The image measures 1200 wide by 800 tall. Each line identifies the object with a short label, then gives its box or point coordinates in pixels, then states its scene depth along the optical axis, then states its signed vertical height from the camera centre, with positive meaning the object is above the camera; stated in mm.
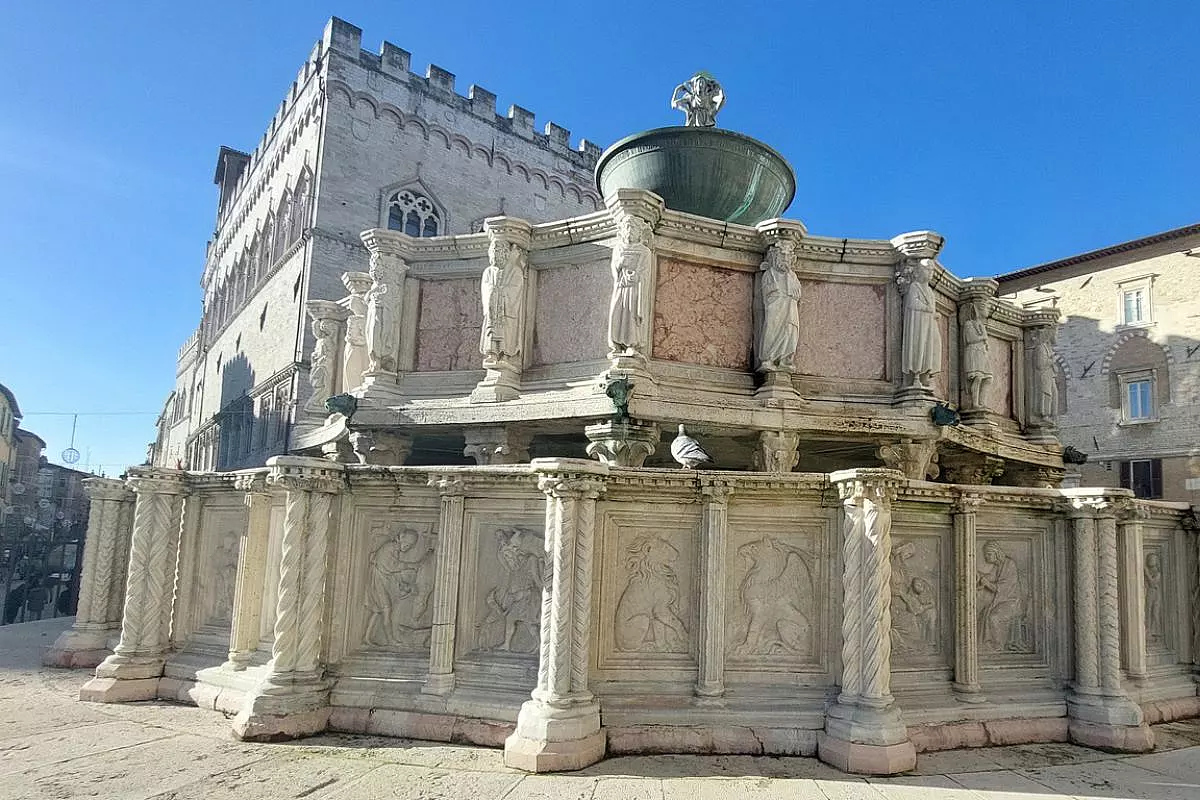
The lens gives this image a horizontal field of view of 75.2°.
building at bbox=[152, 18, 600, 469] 30703 +13976
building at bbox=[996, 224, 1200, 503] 29047 +6951
